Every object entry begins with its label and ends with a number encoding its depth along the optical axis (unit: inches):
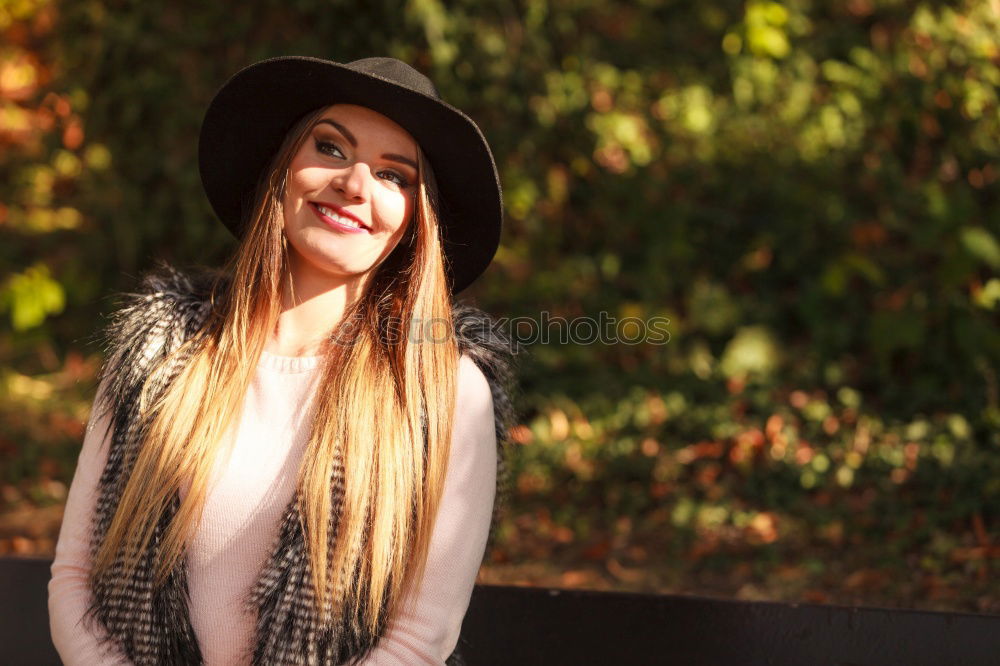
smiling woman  85.0
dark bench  91.3
